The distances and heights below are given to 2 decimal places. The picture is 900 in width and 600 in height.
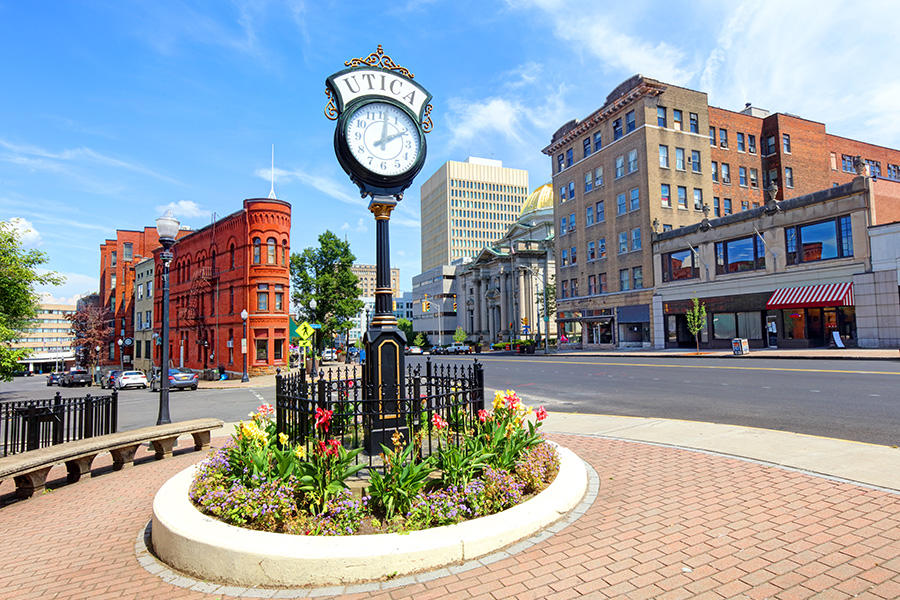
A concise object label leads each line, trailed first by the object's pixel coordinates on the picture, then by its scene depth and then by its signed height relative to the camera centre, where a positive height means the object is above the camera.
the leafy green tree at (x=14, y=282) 19.94 +2.58
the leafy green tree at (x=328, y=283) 48.00 +4.93
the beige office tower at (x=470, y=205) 154.25 +40.02
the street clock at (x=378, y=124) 6.83 +2.98
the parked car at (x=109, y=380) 35.22 -3.11
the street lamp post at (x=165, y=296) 11.12 +0.92
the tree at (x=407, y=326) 123.59 +1.42
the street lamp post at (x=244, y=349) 31.95 -0.93
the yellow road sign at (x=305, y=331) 20.09 +0.11
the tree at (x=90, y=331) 61.91 +0.97
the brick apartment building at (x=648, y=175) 43.88 +14.38
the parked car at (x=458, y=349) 74.16 -2.88
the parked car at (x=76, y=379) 43.94 -3.54
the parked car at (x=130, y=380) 33.00 -2.82
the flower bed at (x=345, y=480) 4.46 -1.49
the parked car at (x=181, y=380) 28.52 -2.52
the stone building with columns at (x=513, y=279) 79.56 +8.59
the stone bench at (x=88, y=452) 6.68 -1.72
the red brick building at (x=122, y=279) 64.69 +8.01
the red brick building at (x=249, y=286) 36.34 +3.80
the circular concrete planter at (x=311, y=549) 3.88 -1.77
